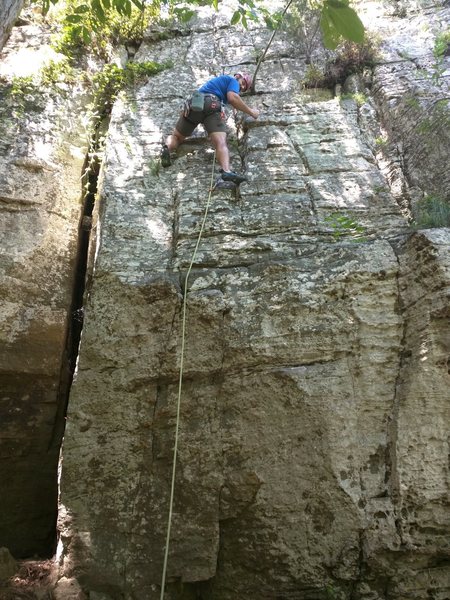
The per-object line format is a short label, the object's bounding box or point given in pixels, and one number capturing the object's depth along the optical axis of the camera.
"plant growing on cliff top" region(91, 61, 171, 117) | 5.41
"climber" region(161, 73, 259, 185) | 4.57
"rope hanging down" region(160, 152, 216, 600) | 2.72
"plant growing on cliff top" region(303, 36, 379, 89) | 5.59
